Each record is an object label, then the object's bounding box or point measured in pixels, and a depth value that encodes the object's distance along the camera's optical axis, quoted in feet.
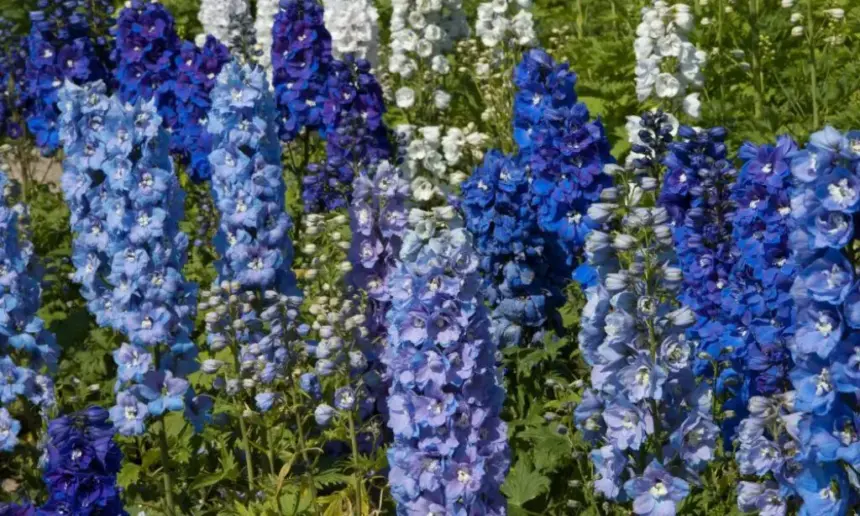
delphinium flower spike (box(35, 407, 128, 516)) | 15.60
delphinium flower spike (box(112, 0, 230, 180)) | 25.70
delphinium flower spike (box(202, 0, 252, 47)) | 28.35
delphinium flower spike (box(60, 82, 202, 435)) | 18.29
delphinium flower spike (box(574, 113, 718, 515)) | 14.60
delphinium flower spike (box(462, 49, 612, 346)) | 20.04
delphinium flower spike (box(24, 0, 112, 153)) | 27.43
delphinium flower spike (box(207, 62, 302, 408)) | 19.43
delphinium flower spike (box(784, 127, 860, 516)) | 13.03
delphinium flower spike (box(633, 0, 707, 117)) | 23.91
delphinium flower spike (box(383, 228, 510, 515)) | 15.24
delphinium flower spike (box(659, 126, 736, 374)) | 18.19
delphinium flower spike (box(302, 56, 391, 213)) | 22.36
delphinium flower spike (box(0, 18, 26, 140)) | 29.60
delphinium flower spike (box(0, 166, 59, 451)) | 19.49
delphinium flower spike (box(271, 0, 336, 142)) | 25.17
